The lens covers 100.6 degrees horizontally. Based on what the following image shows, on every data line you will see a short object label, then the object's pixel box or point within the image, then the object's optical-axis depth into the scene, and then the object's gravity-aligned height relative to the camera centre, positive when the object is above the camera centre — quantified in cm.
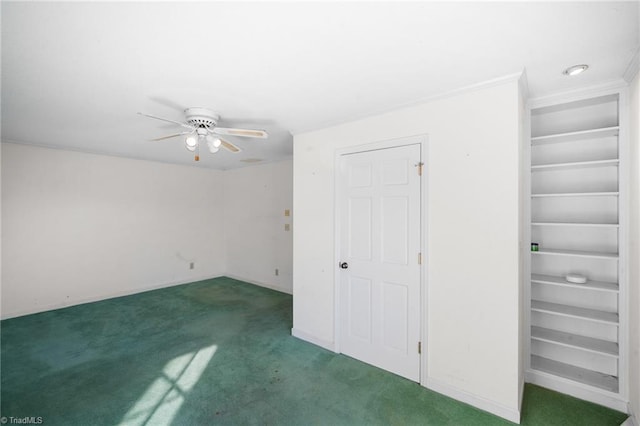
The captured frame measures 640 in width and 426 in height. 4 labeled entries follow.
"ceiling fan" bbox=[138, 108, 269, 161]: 254 +83
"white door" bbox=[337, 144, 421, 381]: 246 -45
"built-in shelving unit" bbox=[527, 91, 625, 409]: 219 -30
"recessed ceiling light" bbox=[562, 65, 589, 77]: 185 +103
